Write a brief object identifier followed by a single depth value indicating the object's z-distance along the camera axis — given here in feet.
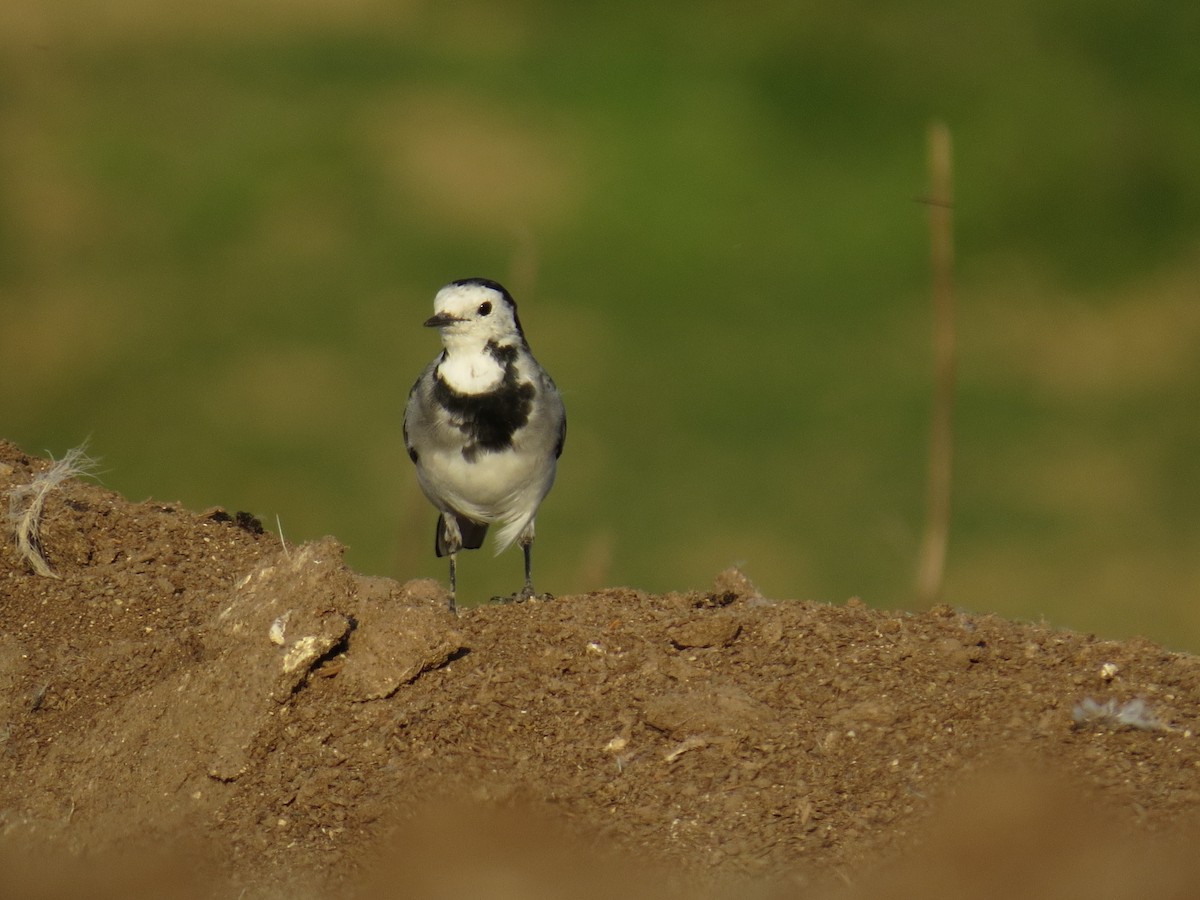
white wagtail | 50.62
